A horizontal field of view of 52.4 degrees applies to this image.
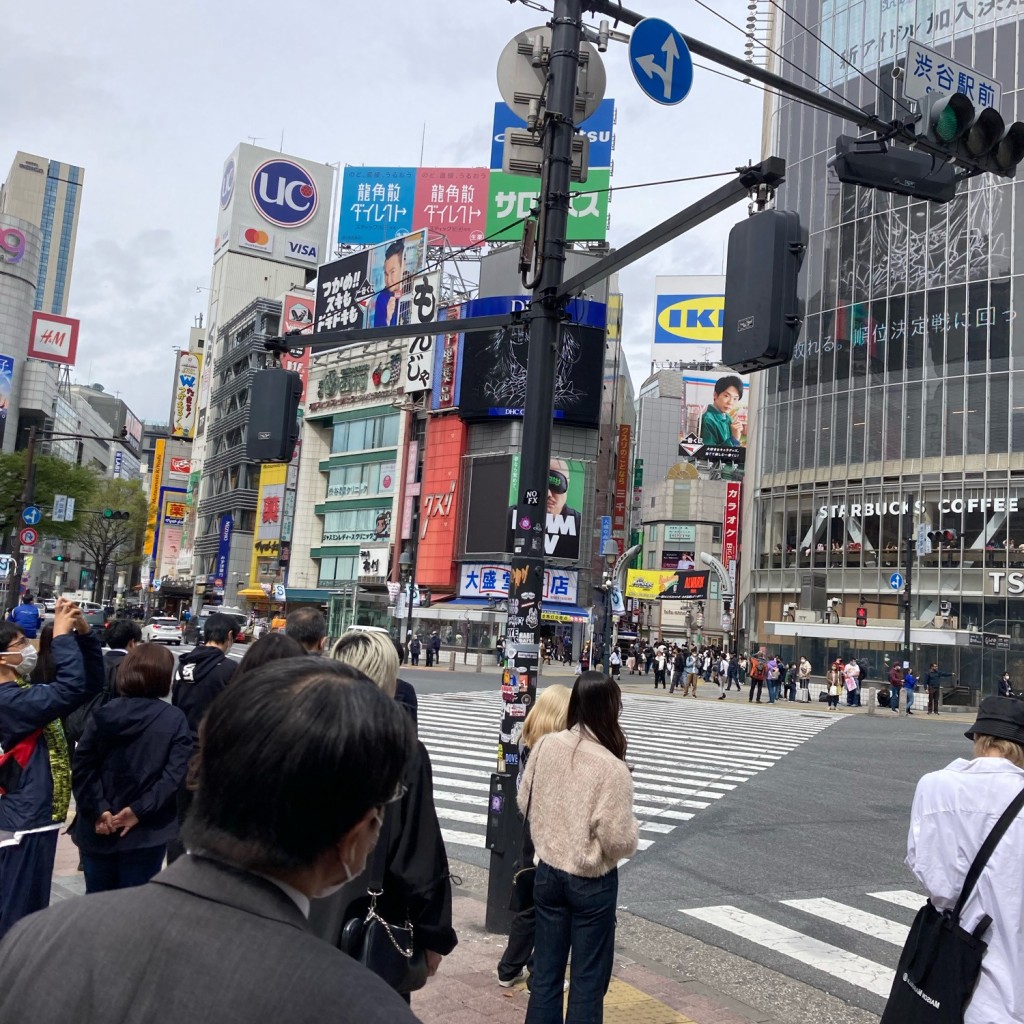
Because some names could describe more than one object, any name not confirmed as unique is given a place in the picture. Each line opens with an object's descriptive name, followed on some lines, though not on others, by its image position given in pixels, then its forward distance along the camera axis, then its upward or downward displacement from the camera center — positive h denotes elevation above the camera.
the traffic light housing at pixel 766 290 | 5.93 +1.96
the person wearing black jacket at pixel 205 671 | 6.24 -0.47
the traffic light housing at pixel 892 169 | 6.83 +3.12
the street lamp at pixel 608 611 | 36.75 +0.39
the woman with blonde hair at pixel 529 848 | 5.39 -1.41
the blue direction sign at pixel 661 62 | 7.45 +4.06
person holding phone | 4.98 -0.89
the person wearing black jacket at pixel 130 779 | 5.13 -0.94
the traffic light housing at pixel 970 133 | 6.86 +3.43
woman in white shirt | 3.55 -0.71
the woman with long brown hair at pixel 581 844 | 4.68 -1.01
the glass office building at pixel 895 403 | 51.16 +12.67
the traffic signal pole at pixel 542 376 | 7.41 +1.74
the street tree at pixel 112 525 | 88.31 +5.60
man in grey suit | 1.42 -0.44
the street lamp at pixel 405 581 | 46.92 +1.22
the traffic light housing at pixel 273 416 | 9.55 +1.68
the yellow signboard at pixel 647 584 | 63.14 +2.51
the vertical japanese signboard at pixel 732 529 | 71.75 +6.97
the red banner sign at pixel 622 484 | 70.00 +9.37
